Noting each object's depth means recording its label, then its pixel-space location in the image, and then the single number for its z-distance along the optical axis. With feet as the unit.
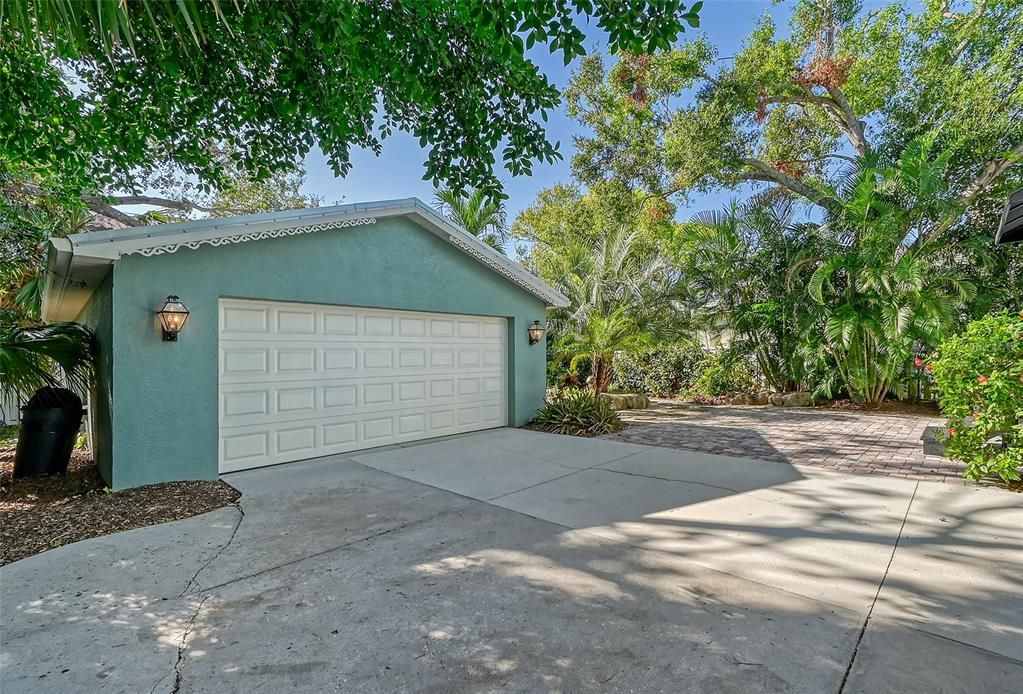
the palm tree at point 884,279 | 30.48
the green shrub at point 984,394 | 14.79
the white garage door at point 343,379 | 18.60
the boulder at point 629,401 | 38.75
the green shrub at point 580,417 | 26.68
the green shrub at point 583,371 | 45.98
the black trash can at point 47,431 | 18.01
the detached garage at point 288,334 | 16.01
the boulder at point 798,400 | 38.54
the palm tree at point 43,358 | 15.67
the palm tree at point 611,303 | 34.30
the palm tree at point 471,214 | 40.63
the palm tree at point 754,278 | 37.17
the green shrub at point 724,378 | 42.52
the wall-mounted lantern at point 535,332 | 29.17
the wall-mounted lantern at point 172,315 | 16.03
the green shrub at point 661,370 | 45.93
